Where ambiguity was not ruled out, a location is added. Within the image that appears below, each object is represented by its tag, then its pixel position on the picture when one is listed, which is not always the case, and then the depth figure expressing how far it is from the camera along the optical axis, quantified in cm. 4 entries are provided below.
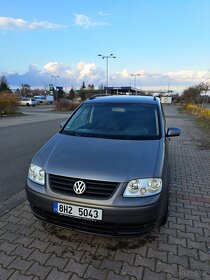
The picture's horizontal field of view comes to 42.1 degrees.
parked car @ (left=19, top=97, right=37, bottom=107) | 5231
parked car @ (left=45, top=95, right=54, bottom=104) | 6449
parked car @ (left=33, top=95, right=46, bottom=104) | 6336
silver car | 284
